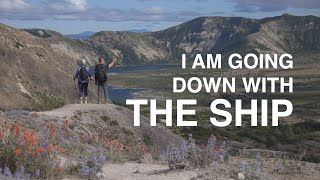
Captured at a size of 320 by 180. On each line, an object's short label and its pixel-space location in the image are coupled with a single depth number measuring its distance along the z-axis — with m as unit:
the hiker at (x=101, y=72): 20.58
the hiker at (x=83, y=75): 20.66
